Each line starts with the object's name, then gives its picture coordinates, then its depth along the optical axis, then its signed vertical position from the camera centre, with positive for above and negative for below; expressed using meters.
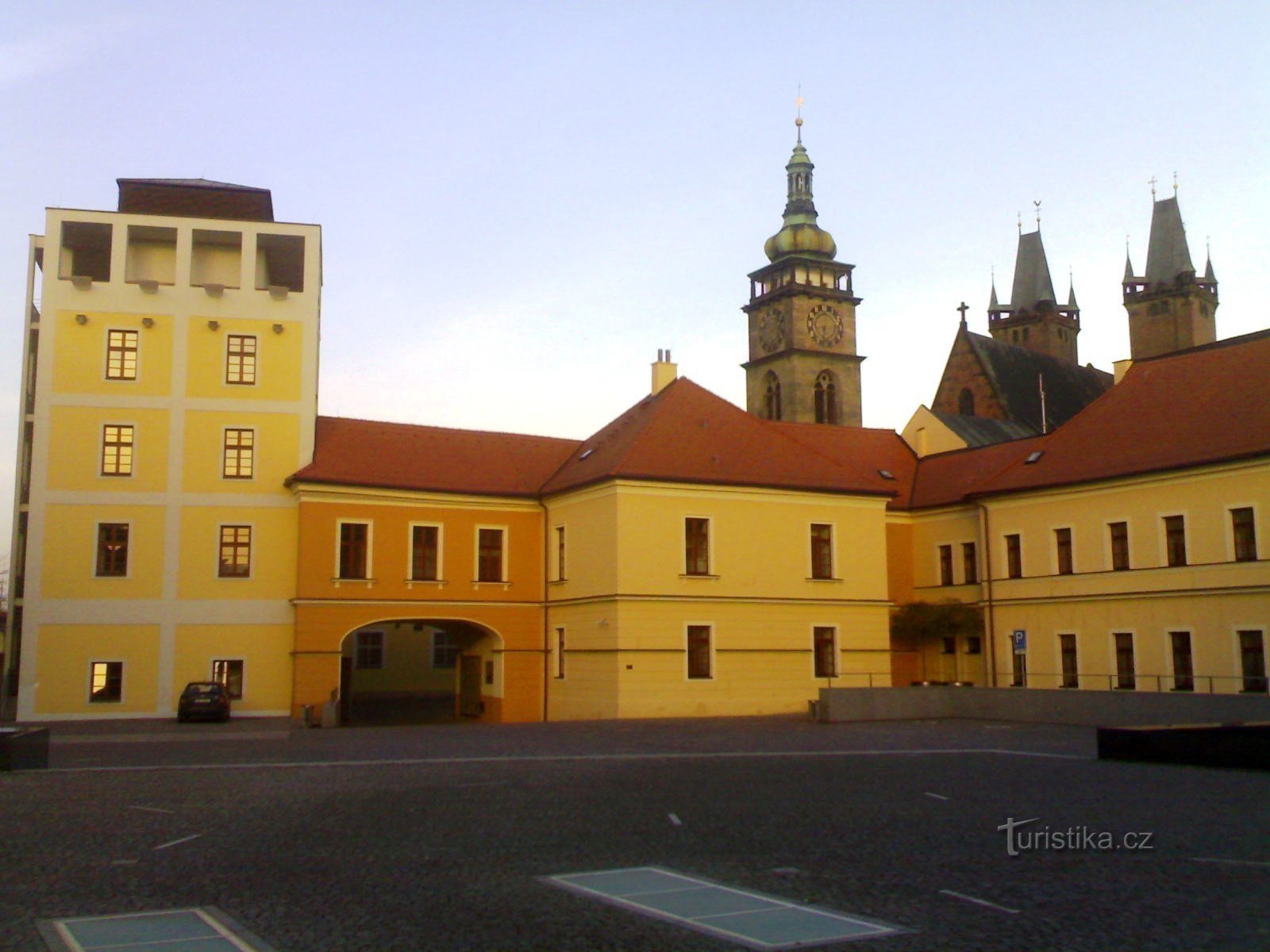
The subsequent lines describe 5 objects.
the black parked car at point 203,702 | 36.97 -1.14
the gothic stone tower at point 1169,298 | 97.88 +26.51
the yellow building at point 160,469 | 38.75 +5.84
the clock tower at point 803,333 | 85.19 +21.19
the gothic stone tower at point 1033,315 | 97.06 +25.19
